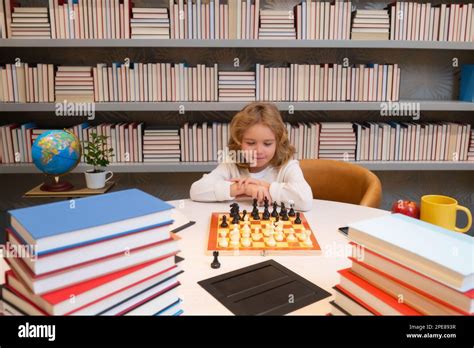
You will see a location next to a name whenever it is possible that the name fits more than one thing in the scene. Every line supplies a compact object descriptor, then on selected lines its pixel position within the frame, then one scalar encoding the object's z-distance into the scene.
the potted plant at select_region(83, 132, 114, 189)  2.47
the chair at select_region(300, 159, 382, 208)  2.06
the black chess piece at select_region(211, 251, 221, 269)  1.15
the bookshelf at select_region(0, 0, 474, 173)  2.63
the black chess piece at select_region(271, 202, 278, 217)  1.56
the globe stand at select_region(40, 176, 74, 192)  2.43
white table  0.95
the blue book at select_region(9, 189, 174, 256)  0.65
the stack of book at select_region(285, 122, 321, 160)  2.84
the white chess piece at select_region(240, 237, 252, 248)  1.29
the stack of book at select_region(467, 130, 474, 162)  2.91
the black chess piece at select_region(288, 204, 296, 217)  1.58
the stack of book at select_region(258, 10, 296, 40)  2.68
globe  2.32
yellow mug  1.33
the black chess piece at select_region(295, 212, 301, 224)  1.49
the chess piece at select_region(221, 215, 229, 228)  1.46
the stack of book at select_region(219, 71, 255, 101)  2.77
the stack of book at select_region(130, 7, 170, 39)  2.63
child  1.77
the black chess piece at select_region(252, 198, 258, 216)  1.56
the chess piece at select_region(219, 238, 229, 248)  1.28
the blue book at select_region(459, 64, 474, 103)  2.90
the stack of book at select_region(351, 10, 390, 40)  2.71
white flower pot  2.47
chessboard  1.25
